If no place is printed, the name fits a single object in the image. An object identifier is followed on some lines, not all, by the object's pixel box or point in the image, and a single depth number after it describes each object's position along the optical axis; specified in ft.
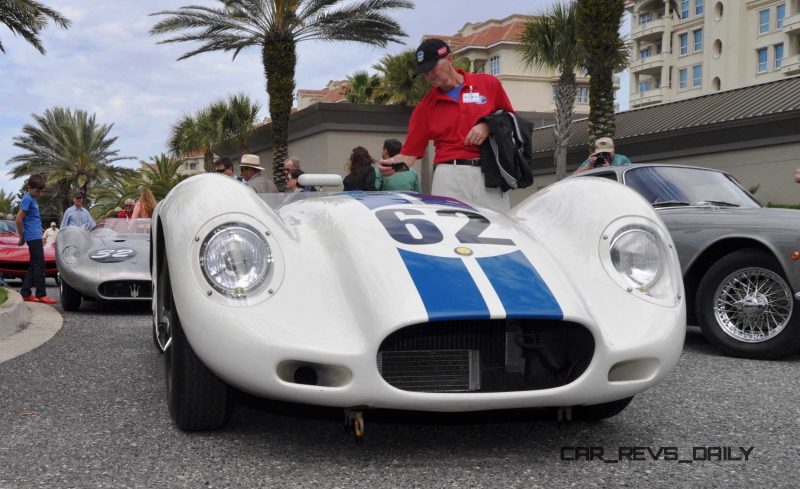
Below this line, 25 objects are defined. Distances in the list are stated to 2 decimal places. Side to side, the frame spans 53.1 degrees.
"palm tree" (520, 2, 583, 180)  73.61
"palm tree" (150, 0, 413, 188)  65.16
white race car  8.27
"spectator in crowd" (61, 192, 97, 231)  34.63
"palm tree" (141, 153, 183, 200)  101.30
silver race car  24.40
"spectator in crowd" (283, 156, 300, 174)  23.26
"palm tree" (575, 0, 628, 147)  48.49
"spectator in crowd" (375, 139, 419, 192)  19.74
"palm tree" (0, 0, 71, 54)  50.08
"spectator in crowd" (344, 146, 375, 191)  21.24
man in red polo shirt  14.49
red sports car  39.47
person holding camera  22.89
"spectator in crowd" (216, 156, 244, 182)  27.12
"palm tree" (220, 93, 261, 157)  101.19
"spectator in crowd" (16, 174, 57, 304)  28.60
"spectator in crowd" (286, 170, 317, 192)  23.05
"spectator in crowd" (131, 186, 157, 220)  32.99
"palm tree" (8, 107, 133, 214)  136.26
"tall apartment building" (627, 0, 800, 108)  154.92
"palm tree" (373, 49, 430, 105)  94.63
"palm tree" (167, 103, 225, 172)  101.91
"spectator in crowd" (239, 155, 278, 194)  21.34
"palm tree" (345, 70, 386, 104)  107.55
